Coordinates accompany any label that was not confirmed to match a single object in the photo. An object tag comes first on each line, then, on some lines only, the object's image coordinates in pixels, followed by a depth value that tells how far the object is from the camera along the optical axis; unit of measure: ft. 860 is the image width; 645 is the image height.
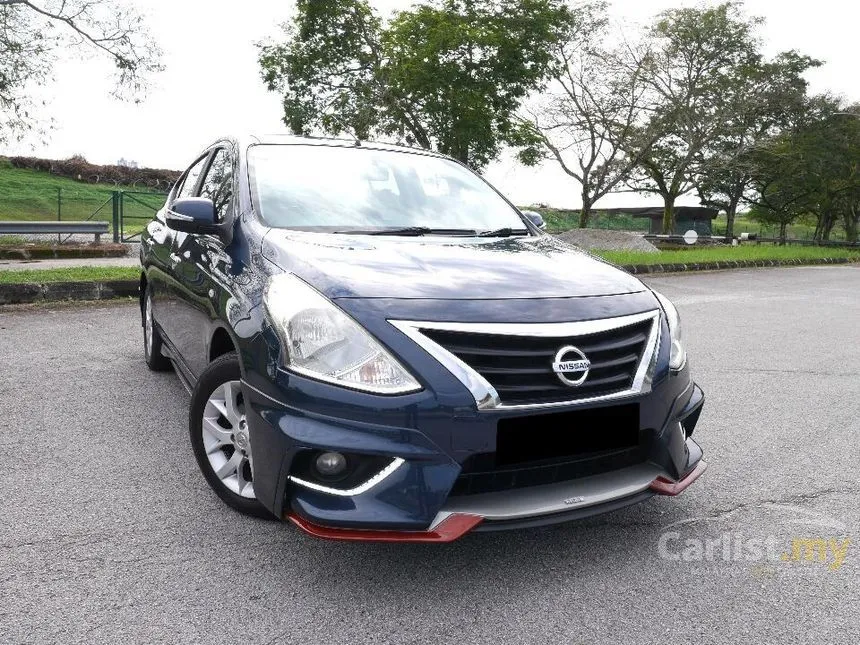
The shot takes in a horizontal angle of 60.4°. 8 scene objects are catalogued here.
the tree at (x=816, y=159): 123.85
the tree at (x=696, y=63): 100.73
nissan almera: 7.36
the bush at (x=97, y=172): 135.74
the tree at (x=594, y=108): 99.14
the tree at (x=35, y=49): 50.31
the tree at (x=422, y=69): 75.72
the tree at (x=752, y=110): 105.29
